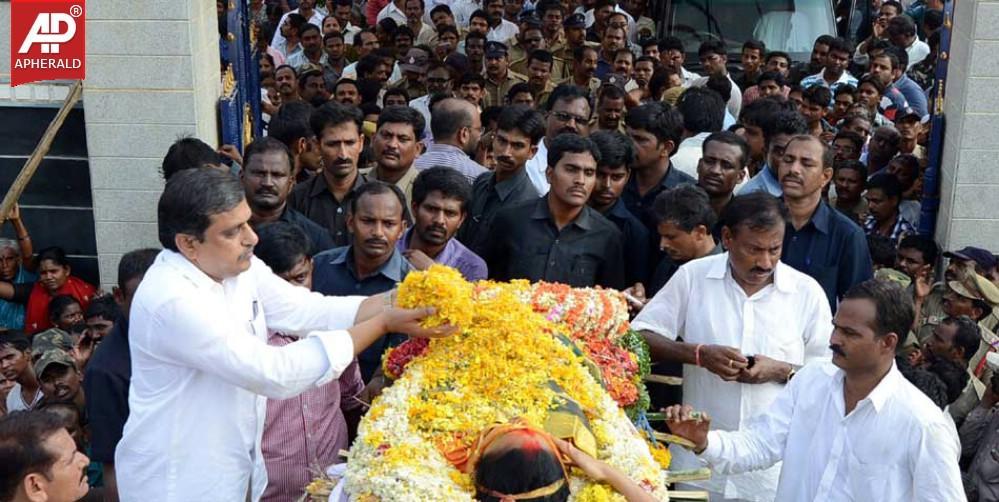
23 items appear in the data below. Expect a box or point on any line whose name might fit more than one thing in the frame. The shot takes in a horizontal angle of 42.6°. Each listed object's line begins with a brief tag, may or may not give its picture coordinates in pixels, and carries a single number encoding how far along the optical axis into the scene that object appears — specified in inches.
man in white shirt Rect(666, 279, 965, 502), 174.4
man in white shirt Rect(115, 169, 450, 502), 170.2
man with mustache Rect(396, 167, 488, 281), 255.4
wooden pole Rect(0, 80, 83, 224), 332.2
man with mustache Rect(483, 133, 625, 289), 263.7
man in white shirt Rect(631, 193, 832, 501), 218.7
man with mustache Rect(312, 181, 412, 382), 239.8
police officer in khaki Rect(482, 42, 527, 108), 485.1
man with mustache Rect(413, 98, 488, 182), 331.3
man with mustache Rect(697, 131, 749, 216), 289.9
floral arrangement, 167.0
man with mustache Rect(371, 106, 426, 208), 311.1
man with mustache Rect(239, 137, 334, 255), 278.4
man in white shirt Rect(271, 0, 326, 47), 665.0
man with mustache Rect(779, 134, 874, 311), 263.6
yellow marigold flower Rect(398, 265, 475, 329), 183.5
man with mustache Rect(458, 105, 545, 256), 301.0
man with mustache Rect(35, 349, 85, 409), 279.4
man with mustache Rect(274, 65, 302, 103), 479.8
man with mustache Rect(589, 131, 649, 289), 275.6
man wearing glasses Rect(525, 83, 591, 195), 334.6
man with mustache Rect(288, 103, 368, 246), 303.0
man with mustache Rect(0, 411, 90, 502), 161.9
